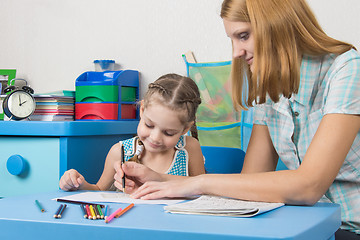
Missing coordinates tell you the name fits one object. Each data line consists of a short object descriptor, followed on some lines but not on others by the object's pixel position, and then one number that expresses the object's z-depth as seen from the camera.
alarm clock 1.91
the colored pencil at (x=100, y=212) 0.71
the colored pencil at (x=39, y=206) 0.79
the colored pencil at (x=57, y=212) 0.72
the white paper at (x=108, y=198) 0.89
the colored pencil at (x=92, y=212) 0.71
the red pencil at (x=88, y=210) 0.72
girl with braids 1.31
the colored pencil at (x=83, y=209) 0.74
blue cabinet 1.64
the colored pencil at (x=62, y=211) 0.73
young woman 0.94
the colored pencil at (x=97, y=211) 0.71
